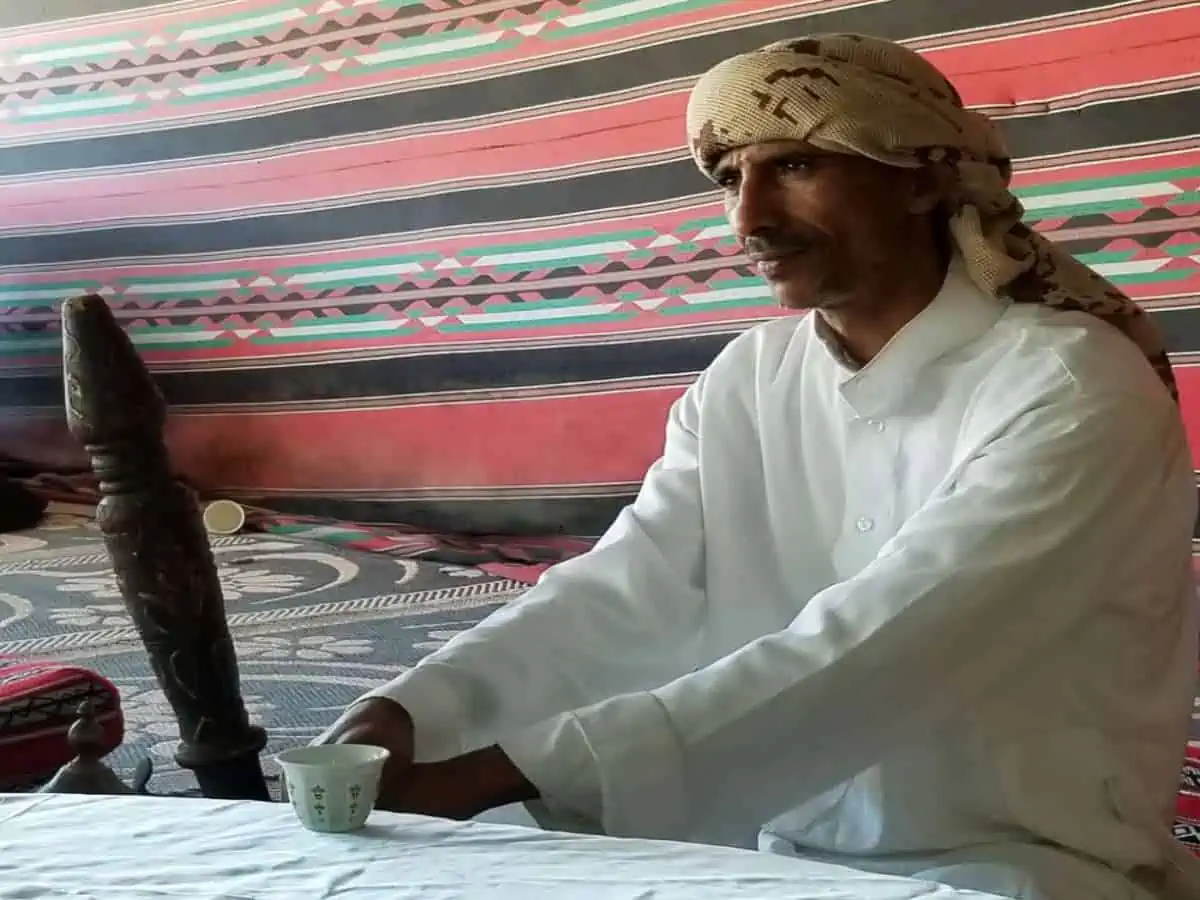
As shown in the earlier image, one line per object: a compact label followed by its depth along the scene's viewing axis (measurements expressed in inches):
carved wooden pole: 49.8
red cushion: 72.9
